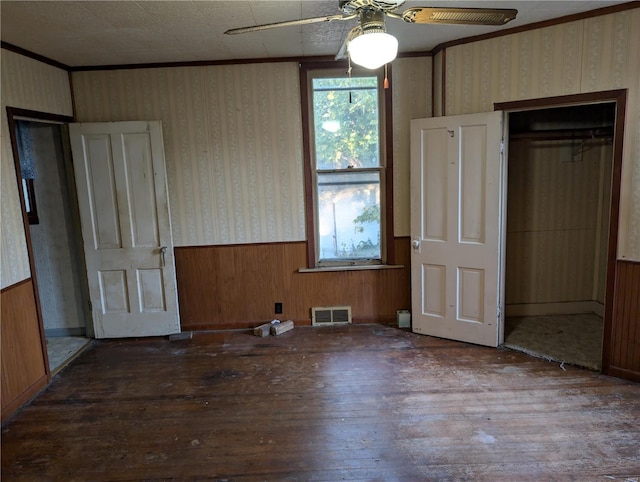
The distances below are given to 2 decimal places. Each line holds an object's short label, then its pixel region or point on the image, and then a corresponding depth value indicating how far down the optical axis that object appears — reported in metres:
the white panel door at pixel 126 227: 3.97
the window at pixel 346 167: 4.12
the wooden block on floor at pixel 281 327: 4.17
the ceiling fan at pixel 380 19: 1.87
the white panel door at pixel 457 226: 3.55
